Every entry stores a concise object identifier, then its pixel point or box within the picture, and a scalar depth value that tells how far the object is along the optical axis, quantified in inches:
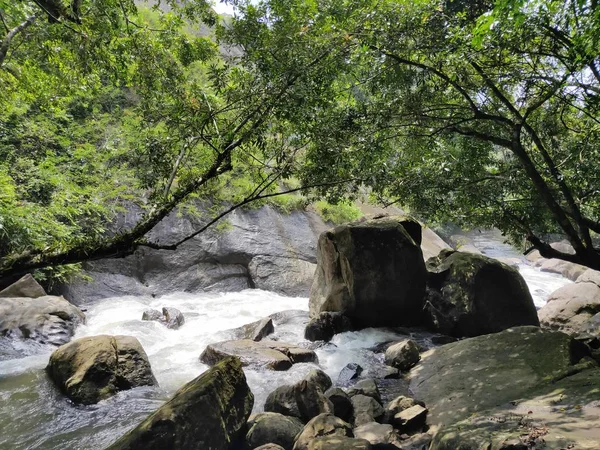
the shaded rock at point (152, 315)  451.3
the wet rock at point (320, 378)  286.9
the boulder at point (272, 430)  214.8
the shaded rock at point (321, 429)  205.3
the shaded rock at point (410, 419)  237.3
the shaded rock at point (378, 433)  222.4
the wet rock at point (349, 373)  322.2
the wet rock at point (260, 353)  336.8
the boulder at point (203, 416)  170.7
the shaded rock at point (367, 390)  281.9
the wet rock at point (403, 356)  343.6
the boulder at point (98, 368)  268.1
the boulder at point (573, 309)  450.3
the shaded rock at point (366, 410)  248.9
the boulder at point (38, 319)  358.0
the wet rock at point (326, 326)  421.4
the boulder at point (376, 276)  446.3
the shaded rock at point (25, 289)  416.5
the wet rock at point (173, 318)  437.3
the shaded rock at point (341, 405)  255.3
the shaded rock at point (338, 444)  185.9
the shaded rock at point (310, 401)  245.8
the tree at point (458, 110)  246.7
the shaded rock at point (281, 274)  623.8
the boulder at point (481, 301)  419.5
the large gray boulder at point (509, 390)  174.6
